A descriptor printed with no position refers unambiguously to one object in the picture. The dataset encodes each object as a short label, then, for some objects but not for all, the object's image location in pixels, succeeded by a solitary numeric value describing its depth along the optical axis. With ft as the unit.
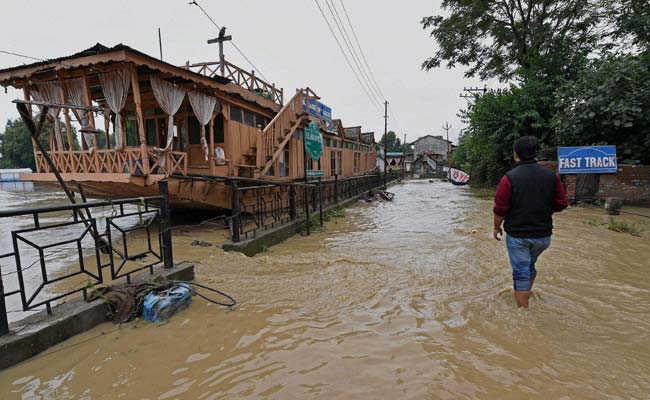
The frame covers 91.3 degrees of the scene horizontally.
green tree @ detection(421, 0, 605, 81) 49.73
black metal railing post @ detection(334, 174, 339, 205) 40.01
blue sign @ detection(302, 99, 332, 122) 40.97
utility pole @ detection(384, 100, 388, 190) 104.10
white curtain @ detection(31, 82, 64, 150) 24.53
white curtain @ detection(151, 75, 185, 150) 23.94
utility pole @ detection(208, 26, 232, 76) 50.68
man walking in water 9.88
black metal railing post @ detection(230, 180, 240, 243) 18.21
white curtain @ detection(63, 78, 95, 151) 23.69
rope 11.27
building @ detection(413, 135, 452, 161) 200.27
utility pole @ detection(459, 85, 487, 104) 96.18
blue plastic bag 10.02
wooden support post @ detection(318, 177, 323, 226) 28.39
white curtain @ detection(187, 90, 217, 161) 26.91
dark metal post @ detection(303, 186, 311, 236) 25.62
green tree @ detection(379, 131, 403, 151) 281.54
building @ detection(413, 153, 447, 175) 162.91
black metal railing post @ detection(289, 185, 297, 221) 26.00
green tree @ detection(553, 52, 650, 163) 33.22
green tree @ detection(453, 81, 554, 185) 46.24
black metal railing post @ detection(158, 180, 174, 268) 12.15
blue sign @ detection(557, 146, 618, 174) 34.45
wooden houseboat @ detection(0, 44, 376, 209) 22.63
